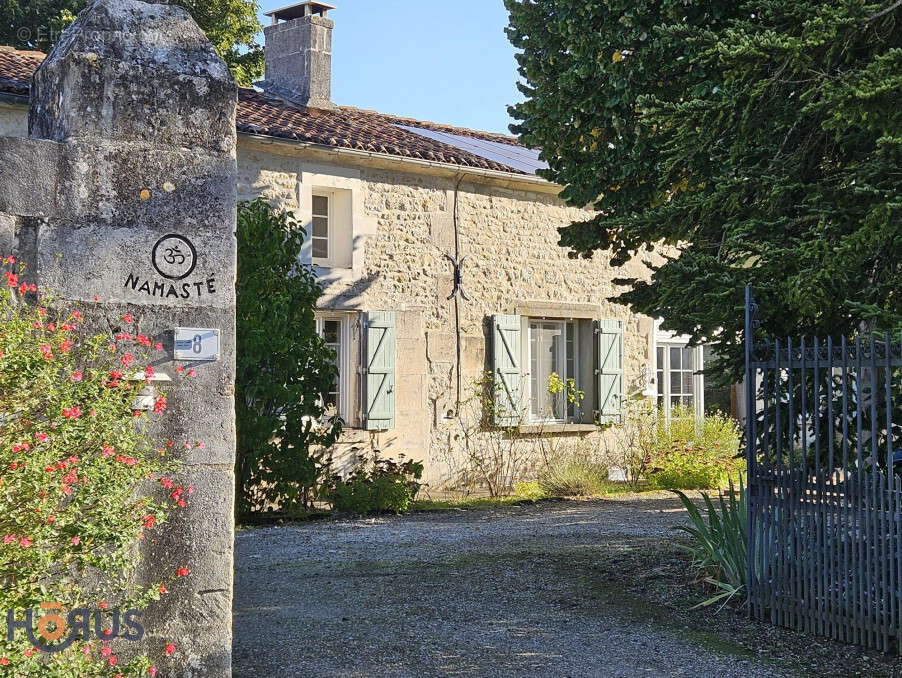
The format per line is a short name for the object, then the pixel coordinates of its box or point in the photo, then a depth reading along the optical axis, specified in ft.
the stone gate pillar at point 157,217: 13.48
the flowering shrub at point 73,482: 11.72
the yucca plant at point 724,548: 20.33
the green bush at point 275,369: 32.04
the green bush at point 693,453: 42.50
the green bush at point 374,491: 34.40
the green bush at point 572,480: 38.96
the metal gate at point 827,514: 16.79
